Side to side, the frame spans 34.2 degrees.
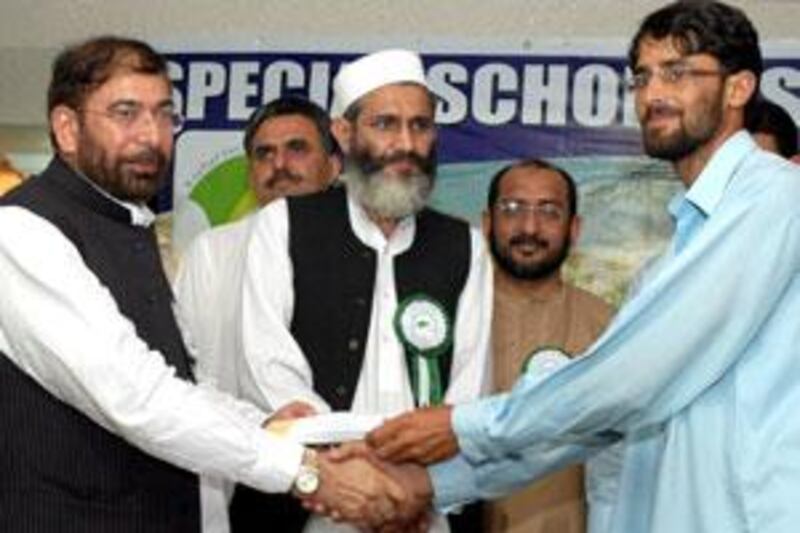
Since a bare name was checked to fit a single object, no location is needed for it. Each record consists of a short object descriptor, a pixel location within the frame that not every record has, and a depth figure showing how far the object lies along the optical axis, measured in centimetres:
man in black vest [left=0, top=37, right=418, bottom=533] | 238
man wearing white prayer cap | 293
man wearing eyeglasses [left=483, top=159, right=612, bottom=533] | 350
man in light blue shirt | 215
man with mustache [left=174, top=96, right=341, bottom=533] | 328
